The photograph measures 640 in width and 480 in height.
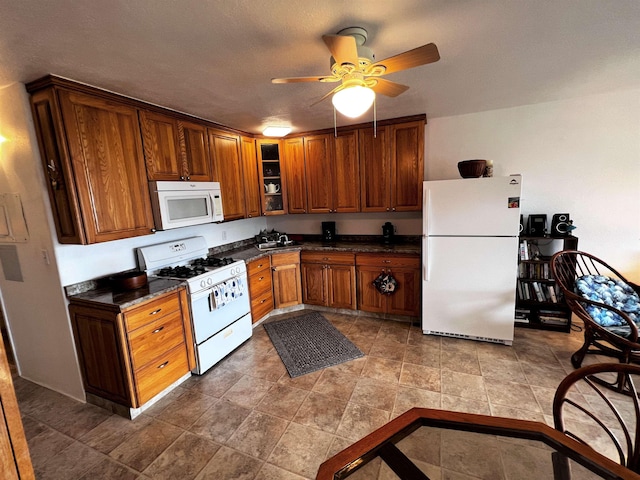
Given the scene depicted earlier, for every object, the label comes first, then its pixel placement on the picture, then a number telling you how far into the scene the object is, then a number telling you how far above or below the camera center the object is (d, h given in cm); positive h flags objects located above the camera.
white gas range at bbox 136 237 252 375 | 260 -83
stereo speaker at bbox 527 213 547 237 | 310 -41
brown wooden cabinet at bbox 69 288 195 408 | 205 -103
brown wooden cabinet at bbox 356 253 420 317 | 336 -106
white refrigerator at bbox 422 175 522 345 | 273 -64
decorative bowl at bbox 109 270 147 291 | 229 -58
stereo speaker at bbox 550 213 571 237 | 301 -41
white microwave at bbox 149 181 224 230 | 253 +2
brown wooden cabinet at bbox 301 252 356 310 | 366 -105
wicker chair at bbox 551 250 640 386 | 208 -101
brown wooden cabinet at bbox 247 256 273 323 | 342 -105
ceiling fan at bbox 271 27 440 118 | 139 +67
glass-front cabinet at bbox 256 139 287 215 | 392 +31
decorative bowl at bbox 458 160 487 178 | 284 +21
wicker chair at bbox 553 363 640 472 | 99 -156
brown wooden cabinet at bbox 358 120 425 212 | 338 +32
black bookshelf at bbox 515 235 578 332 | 307 -111
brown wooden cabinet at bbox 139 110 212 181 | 249 +54
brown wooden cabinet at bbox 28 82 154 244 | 196 +36
